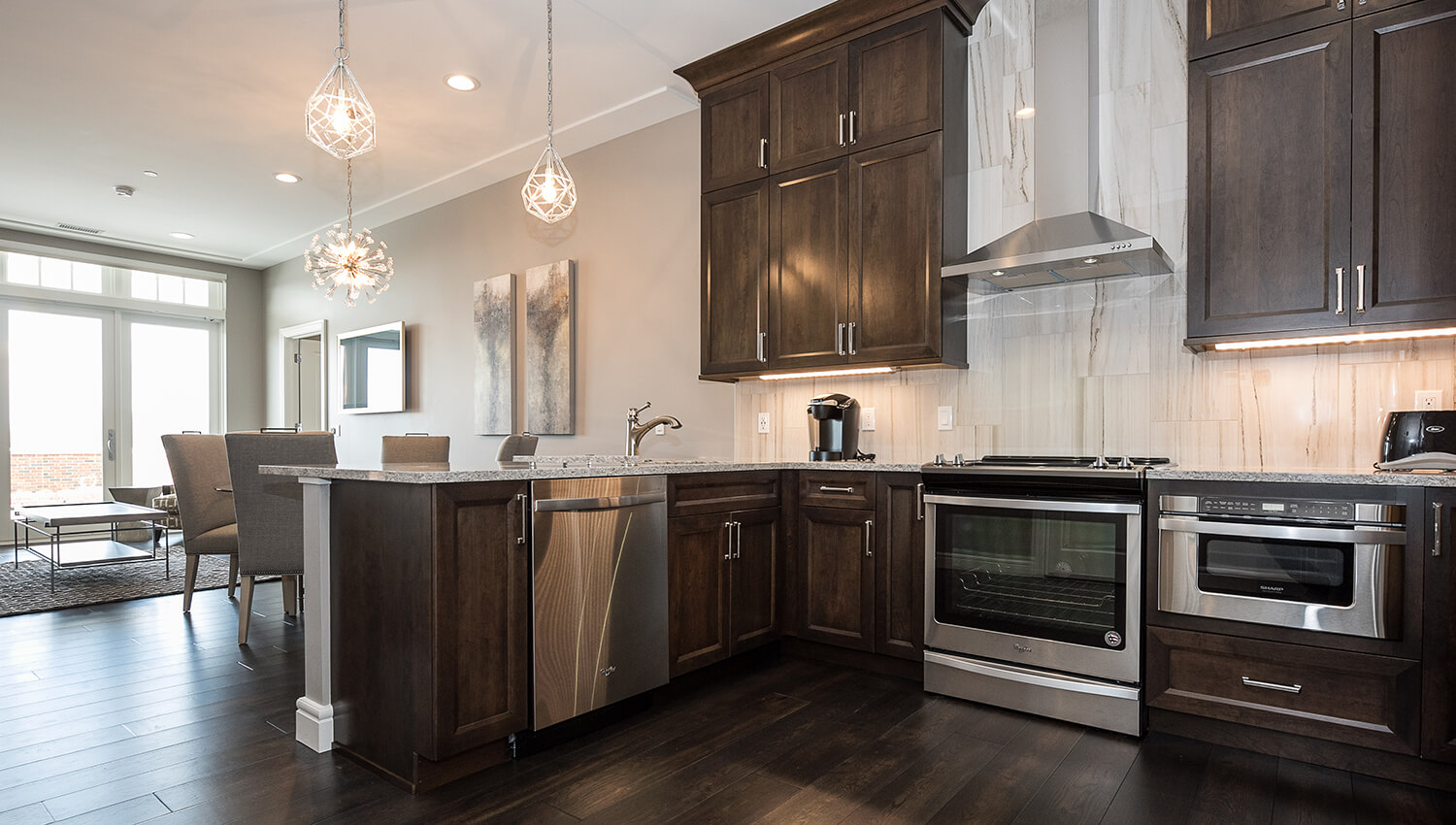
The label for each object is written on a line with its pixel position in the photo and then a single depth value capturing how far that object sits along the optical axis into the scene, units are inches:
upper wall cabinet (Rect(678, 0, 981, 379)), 128.0
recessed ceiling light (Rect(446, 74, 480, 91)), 160.4
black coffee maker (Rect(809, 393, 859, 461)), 138.4
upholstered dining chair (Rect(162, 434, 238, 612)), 156.9
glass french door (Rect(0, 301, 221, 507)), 276.8
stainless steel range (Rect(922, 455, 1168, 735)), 101.7
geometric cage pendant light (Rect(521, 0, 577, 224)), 127.8
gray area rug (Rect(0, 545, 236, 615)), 177.2
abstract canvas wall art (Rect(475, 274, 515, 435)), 212.1
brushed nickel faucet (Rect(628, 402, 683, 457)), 136.9
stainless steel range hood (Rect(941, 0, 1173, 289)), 113.5
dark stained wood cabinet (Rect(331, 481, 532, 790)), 83.4
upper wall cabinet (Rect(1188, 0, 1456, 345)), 91.8
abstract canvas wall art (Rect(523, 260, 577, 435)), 196.5
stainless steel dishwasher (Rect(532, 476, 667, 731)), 93.9
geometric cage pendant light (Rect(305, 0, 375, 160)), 105.2
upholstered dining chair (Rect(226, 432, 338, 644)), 141.8
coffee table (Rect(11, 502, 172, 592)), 194.9
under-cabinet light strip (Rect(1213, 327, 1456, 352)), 95.4
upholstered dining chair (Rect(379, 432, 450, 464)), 176.2
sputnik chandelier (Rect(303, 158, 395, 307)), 186.1
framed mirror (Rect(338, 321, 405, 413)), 251.6
